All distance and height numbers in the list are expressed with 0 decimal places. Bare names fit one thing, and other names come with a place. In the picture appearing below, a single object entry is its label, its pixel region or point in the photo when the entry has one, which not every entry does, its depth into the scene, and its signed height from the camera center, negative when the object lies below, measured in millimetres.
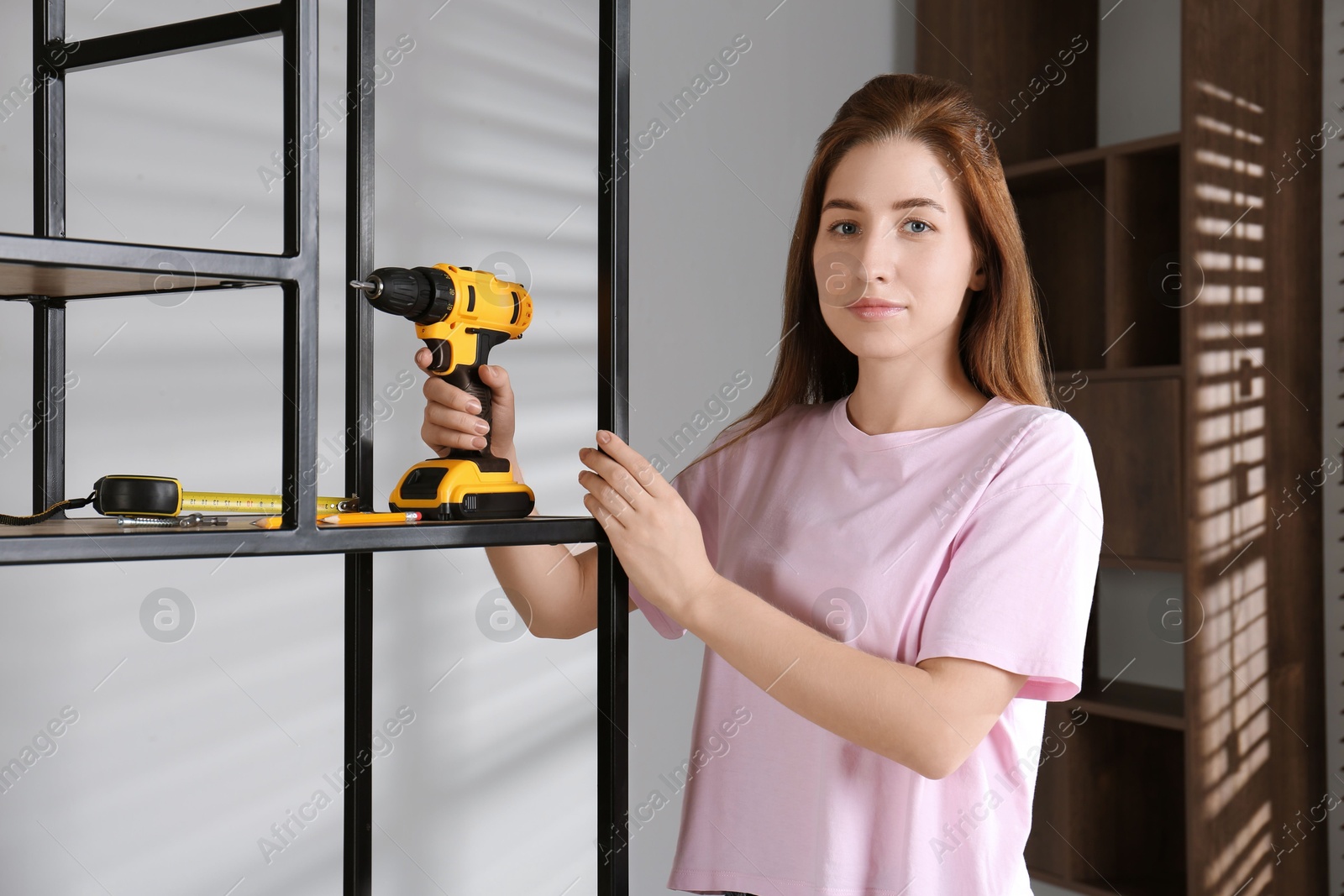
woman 1040 -134
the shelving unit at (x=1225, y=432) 1997 +27
